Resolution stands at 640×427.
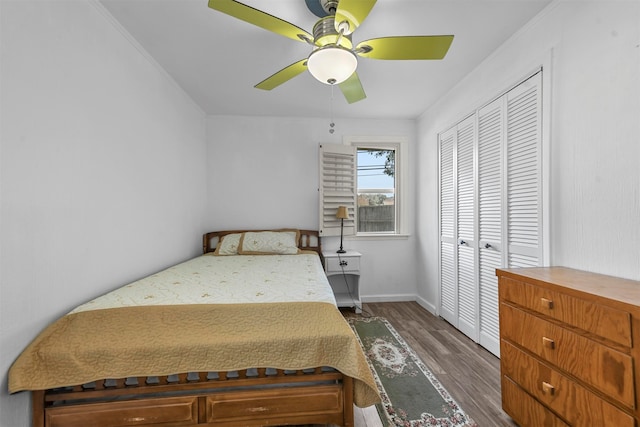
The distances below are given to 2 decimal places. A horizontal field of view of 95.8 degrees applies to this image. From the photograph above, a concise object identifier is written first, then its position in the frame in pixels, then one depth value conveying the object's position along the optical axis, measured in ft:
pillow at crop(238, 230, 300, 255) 10.93
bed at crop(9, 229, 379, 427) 4.15
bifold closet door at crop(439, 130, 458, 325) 9.86
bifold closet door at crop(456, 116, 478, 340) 8.73
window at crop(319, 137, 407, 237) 12.41
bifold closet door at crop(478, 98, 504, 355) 7.61
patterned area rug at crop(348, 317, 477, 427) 5.42
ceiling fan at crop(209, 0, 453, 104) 4.85
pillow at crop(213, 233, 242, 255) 11.02
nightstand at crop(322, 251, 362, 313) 11.41
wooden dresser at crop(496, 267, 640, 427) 3.46
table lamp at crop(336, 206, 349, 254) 11.66
